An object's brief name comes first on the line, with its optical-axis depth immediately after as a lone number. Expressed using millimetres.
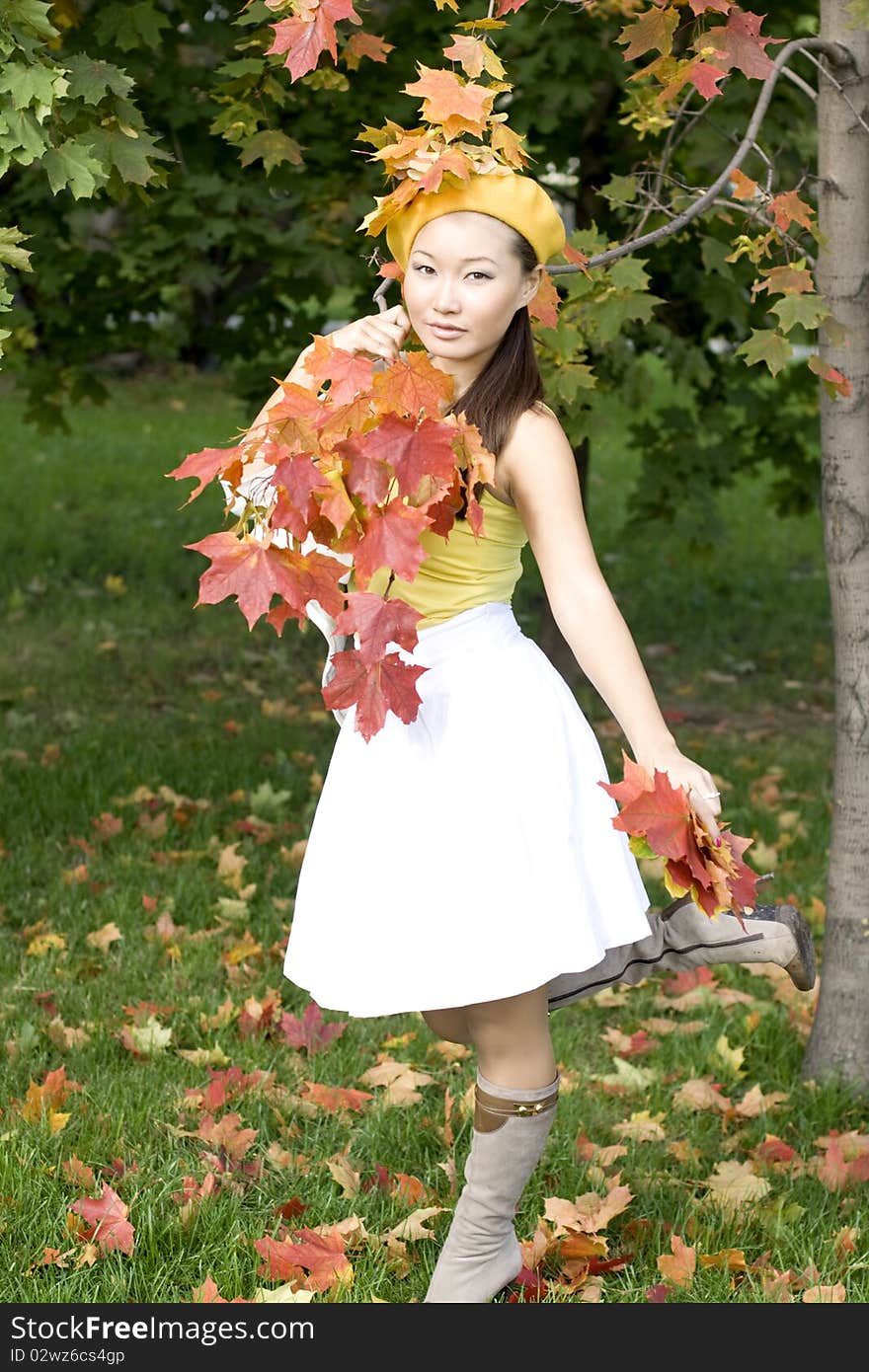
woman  2381
